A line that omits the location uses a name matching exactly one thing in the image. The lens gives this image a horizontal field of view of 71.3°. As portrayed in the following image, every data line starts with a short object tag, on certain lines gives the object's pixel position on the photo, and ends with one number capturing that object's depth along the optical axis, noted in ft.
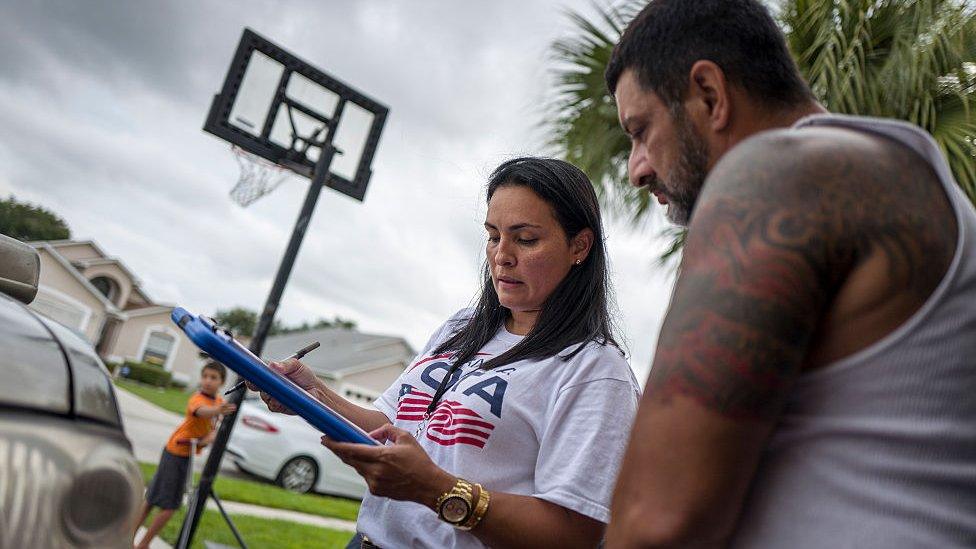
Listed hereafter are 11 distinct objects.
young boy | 18.62
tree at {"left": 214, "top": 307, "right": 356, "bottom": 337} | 255.91
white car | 32.78
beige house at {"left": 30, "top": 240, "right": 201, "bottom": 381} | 98.02
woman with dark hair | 4.59
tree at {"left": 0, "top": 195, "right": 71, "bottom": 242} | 165.48
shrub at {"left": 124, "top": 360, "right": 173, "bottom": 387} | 110.52
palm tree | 15.38
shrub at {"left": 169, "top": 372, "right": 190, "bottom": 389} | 122.62
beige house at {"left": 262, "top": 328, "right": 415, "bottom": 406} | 107.34
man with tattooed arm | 2.52
